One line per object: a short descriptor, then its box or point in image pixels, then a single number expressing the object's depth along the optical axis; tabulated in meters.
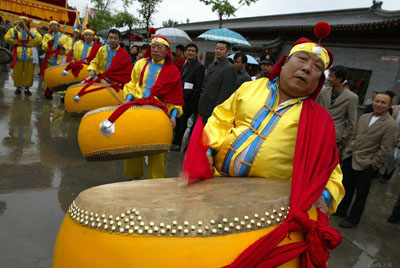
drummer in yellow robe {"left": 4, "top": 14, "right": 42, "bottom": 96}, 7.25
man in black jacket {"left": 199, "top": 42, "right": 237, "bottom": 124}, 4.16
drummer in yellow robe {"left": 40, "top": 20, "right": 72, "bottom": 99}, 8.23
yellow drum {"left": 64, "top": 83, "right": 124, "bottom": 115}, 3.98
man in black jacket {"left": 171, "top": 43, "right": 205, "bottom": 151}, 5.24
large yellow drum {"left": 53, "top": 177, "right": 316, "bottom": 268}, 0.98
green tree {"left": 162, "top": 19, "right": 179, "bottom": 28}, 33.64
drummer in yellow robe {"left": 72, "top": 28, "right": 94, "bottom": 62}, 7.30
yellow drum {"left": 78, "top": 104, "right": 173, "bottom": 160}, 2.65
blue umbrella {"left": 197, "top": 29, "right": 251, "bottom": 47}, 6.88
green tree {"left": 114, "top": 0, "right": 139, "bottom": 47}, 20.03
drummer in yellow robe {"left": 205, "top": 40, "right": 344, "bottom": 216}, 1.60
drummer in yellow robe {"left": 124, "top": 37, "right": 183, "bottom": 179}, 3.35
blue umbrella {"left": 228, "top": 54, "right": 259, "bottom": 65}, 8.88
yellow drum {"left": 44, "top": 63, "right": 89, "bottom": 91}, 5.79
